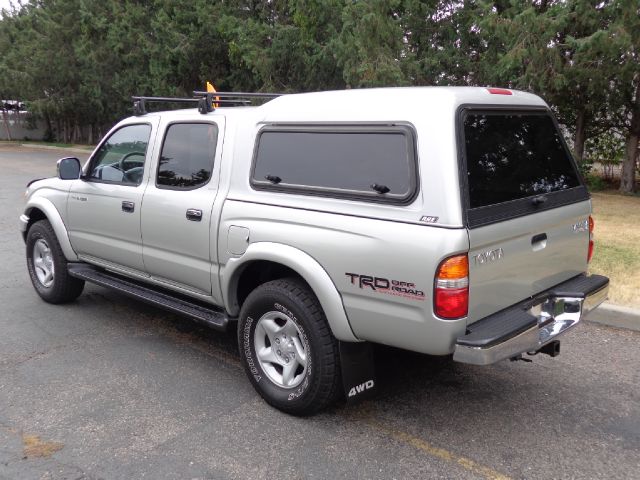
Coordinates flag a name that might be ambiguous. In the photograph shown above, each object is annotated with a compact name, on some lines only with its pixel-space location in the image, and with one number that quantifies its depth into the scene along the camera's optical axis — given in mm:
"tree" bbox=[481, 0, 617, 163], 9398
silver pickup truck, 3070
